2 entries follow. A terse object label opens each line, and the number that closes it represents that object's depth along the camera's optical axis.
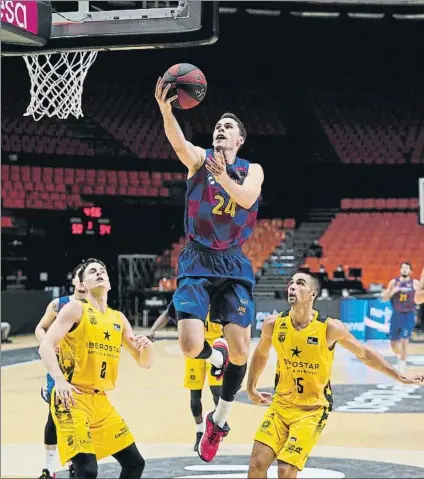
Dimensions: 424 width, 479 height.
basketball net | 8.19
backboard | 6.39
